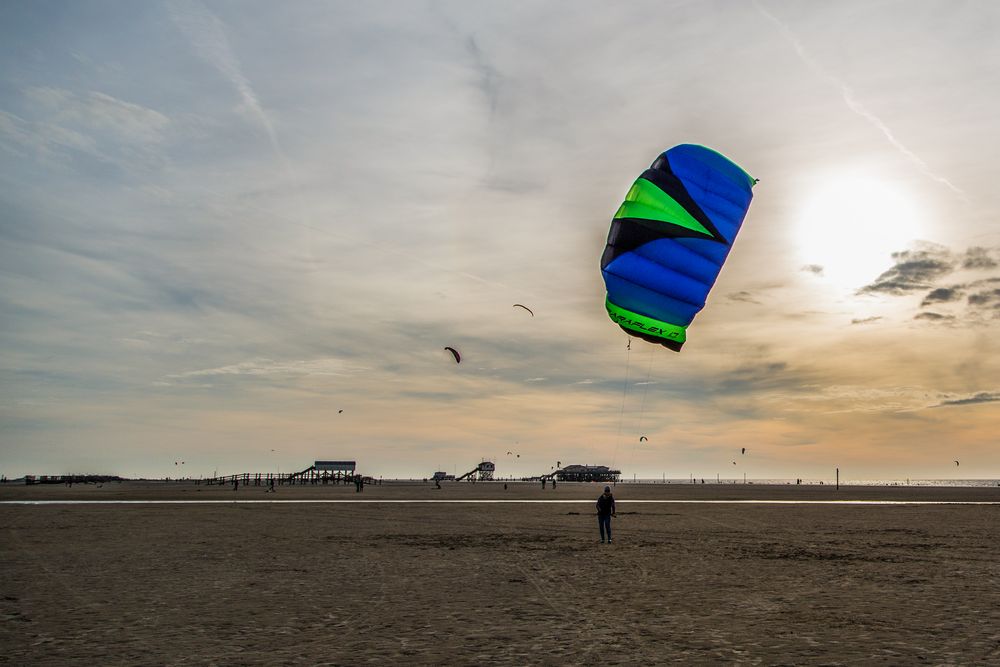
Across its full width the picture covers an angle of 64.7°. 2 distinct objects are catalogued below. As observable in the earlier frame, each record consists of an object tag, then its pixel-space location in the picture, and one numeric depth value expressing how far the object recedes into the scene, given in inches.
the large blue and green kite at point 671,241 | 853.8
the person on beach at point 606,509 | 922.7
